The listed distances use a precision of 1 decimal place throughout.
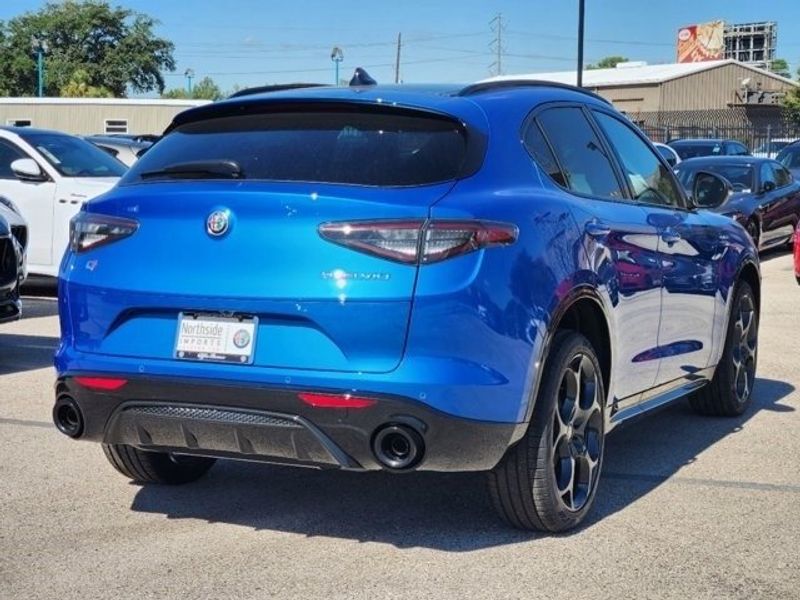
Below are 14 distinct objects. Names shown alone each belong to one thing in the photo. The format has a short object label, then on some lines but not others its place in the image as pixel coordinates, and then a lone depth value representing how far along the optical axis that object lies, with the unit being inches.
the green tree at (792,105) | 2524.6
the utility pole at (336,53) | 1684.3
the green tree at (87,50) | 3157.0
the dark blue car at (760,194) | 678.5
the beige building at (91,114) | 1631.4
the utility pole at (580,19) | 1343.5
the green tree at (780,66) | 7017.7
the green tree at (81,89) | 2888.8
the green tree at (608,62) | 6225.4
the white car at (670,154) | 845.3
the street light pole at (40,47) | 2431.0
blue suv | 161.2
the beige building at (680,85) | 2650.1
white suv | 486.6
